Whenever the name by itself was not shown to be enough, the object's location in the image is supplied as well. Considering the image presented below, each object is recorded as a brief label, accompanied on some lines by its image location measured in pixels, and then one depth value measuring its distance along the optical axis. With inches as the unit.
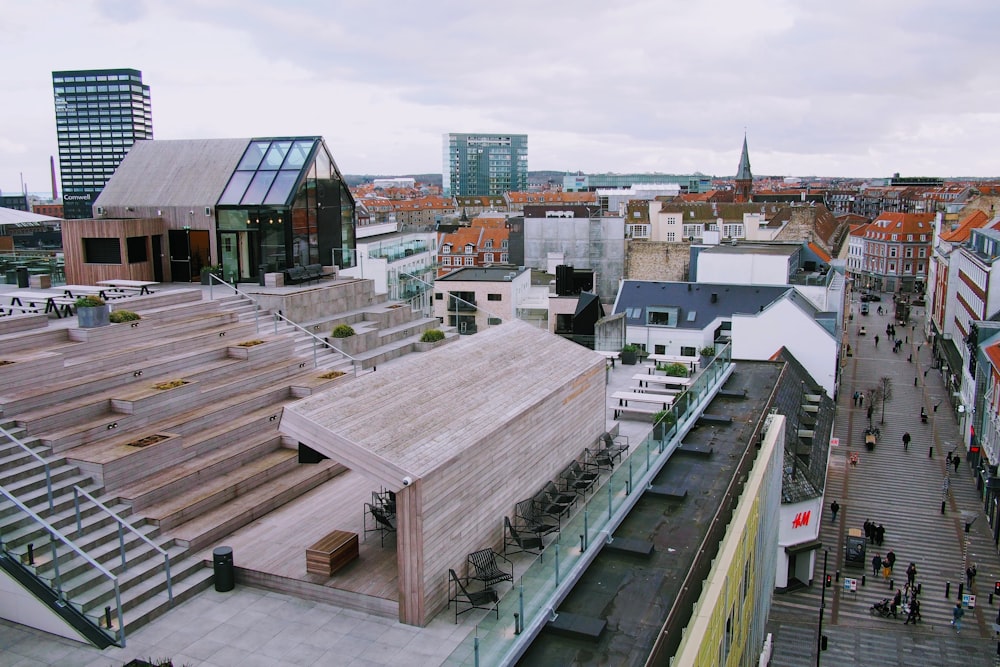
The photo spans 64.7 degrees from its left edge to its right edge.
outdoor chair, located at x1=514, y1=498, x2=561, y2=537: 548.7
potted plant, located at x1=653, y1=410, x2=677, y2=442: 709.3
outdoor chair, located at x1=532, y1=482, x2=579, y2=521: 576.4
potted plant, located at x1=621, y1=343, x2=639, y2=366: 1322.6
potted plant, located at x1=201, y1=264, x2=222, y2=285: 966.2
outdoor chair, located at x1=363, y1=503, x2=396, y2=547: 546.6
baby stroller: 1013.8
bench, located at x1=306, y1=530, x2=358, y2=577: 498.0
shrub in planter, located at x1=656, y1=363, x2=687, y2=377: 1149.1
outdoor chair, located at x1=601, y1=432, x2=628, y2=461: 723.4
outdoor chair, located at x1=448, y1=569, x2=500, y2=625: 473.4
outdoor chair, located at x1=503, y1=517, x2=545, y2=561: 541.0
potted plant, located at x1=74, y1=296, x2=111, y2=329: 668.7
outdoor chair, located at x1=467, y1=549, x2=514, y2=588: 483.2
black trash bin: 501.7
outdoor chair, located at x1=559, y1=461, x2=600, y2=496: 627.5
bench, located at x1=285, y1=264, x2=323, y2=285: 1008.9
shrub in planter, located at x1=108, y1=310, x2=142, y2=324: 700.0
